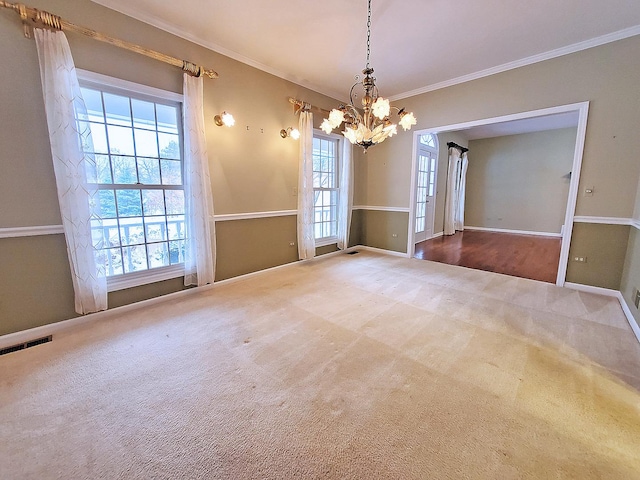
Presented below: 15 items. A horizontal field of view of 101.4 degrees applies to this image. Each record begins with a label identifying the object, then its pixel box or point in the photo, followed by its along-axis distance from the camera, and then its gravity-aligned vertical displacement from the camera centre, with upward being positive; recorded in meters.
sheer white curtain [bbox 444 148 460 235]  7.45 +0.12
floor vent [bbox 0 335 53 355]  2.14 -1.21
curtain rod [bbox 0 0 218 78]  2.05 +1.45
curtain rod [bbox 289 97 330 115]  4.01 +1.44
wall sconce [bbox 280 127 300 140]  3.97 +1.01
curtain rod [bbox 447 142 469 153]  7.17 +1.49
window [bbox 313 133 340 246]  4.69 +0.23
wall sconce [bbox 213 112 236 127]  3.21 +0.97
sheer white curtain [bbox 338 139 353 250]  4.88 +0.12
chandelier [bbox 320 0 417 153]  2.43 +0.75
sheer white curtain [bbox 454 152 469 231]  7.97 +0.22
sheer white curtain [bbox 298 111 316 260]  4.11 +0.18
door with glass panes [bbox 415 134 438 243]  6.17 +0.32
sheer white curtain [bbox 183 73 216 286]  2.91 +0.05
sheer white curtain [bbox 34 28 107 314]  2.17 +0.31
